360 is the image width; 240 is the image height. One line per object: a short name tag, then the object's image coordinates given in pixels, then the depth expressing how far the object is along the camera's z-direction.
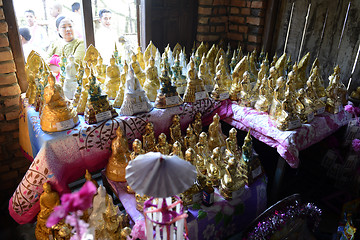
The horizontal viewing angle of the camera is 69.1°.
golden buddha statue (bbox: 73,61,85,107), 1.74
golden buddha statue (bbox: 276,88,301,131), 1.67
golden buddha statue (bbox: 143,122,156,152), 1.64
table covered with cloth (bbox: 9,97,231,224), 1.40
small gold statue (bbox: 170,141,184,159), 1.48
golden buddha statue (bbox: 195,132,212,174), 1.61
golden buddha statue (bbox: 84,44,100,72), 2.13
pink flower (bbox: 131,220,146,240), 1.21
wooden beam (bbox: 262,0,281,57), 2.93
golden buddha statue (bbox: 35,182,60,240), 1.35
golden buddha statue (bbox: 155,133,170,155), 1.58
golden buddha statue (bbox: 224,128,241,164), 1.65
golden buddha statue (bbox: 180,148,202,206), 1.42
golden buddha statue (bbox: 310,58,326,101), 2.01
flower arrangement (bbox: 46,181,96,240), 0.59
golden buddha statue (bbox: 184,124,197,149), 1.75
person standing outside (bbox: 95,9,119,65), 2.67
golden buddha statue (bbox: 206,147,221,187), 1.56
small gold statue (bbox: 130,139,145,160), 1.45
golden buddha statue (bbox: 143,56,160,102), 1.88
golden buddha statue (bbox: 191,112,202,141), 1.89
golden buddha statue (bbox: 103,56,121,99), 1.85
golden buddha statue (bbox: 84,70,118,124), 1.54
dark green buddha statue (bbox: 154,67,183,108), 1.75
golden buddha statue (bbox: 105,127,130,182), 1.55
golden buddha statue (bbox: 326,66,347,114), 1.95
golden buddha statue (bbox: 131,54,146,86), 1.95
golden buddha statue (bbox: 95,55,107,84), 2.04
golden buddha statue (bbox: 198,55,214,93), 2.09
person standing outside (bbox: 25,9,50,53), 2.43
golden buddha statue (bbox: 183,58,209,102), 1.89
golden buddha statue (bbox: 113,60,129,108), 1.76
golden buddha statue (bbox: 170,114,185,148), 1.78
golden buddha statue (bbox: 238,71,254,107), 2.01
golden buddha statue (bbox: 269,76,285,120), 1.76
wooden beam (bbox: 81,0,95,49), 2.32
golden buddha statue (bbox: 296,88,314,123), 1.77
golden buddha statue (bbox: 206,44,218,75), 2.52
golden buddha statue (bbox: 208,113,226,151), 1.80
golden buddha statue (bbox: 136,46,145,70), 2.36
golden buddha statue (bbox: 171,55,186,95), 2.10
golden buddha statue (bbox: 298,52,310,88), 2.17
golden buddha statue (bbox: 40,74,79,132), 1.43
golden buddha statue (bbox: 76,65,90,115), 1.68
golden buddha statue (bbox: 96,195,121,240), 1.22
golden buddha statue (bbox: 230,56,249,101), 2.09
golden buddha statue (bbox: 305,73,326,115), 1.90
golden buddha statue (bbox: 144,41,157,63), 2.36
